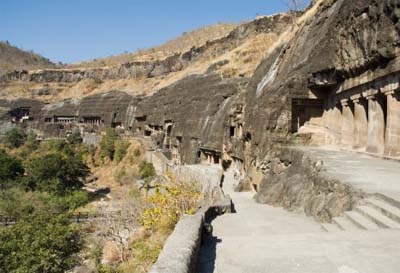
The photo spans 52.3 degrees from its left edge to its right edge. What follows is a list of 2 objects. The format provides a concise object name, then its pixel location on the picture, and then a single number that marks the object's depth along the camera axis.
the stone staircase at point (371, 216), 6.44
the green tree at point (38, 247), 16.38
